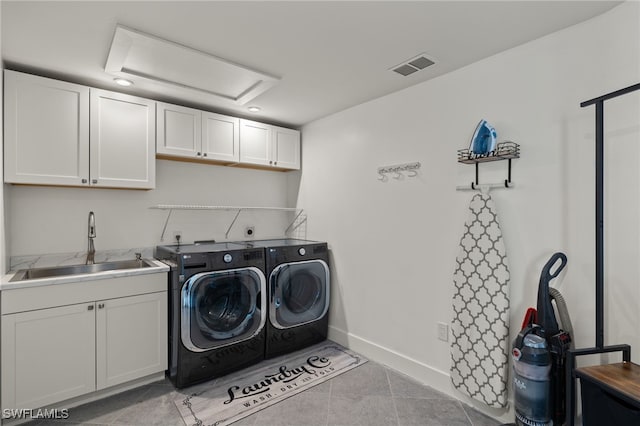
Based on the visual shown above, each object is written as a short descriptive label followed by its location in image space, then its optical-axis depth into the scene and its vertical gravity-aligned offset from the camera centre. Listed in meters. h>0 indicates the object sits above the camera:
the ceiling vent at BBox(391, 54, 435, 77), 2.16 +1.03
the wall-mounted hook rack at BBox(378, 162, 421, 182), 2.60 +0.36
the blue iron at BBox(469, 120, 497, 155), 2.04 +0.47
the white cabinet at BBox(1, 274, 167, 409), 1.94 -0.91
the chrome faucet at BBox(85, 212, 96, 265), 2.62 -0.22
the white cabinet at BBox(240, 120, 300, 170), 3.28 +0.72
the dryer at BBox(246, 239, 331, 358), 2.90 -0.78
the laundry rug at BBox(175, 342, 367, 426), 2.14 -1.34
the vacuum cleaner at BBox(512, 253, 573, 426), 1.68 -0.80
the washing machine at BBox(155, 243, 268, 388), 2.39 -0.78
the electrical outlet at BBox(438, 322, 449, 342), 2.37 -0.88
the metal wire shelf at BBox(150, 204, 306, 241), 2.97 +0.03
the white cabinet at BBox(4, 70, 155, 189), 2.17 +0.57
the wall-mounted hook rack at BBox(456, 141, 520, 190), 1.97 +0.36
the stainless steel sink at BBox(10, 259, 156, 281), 2.34 -0.45
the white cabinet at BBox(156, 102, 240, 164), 2.78 +0.71
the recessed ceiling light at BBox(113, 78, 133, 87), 2.42 +1.00
